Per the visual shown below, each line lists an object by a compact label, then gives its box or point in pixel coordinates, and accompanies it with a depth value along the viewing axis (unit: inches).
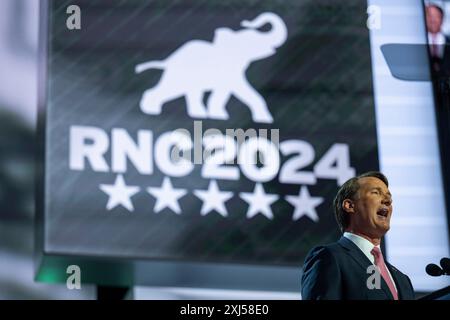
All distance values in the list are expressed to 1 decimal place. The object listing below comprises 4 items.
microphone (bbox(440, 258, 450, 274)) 240.7
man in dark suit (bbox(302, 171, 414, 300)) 260.1
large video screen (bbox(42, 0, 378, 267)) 386.3
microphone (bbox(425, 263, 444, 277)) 238.7
